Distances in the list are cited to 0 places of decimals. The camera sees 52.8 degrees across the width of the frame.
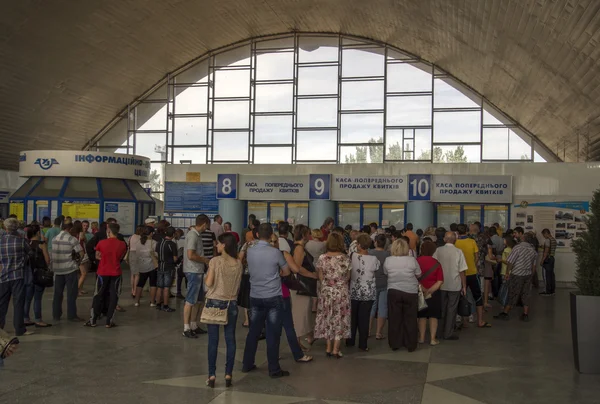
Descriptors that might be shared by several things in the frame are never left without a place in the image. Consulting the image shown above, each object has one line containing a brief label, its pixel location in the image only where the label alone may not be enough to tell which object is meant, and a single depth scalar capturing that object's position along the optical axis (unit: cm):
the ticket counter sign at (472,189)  1711
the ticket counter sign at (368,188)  1794
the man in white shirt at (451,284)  823
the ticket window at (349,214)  1869
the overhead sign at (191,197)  1983
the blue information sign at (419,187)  1758
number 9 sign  1834
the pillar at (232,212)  1902
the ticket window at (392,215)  1841
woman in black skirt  784
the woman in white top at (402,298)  747
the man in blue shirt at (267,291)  602
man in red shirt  873
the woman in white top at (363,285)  747
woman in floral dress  702
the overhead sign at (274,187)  1859
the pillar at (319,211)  1836
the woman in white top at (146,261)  1077
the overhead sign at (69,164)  1905
